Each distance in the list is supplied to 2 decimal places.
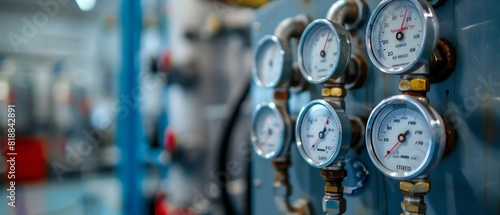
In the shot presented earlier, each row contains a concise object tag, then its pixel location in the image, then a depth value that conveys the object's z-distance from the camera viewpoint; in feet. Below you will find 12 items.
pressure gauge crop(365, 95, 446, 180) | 1.41
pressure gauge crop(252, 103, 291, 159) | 2.14
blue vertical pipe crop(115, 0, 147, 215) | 4.06
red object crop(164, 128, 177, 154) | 4.36
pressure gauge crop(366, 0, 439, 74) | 1.44
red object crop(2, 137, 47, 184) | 6.25
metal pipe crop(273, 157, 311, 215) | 2.26
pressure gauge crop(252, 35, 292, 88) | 2.15
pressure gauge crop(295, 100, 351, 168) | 1.73
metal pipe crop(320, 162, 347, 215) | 1.86
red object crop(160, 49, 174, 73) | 4.47
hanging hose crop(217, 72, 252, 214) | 3.58
